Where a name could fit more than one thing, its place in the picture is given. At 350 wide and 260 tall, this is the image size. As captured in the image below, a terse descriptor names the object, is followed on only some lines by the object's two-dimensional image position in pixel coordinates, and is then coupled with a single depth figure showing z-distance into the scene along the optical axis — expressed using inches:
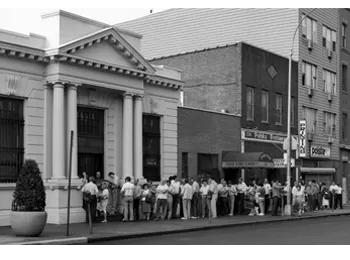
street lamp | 1131.0
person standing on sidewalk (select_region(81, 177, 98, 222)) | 882.4
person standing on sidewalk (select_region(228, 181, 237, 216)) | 1131.3
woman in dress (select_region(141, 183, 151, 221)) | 979.3
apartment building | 1574.8
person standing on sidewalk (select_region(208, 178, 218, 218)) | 1071.0
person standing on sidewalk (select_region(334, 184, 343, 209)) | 1435.8
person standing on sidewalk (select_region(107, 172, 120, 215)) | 991.6
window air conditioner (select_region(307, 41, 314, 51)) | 1608.0
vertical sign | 1530.5
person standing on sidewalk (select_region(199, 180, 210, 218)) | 1064.8
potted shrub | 671.1
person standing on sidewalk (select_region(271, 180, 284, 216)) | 1141.1
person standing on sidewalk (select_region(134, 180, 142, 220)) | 968.2
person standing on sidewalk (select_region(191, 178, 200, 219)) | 1056.8
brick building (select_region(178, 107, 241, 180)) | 1209.4
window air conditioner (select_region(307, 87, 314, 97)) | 1630.3
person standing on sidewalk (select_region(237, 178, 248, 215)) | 1154.7
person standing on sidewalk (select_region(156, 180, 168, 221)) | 984.3
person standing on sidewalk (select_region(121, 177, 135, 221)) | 943.7
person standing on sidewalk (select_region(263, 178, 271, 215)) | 1181.8
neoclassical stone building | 873.5
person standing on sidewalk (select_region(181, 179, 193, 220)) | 1024.2
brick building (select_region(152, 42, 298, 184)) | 1363.2
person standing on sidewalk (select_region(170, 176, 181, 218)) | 1019.9
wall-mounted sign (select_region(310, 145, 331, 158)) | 1620.9
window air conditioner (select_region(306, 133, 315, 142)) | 1610.5
